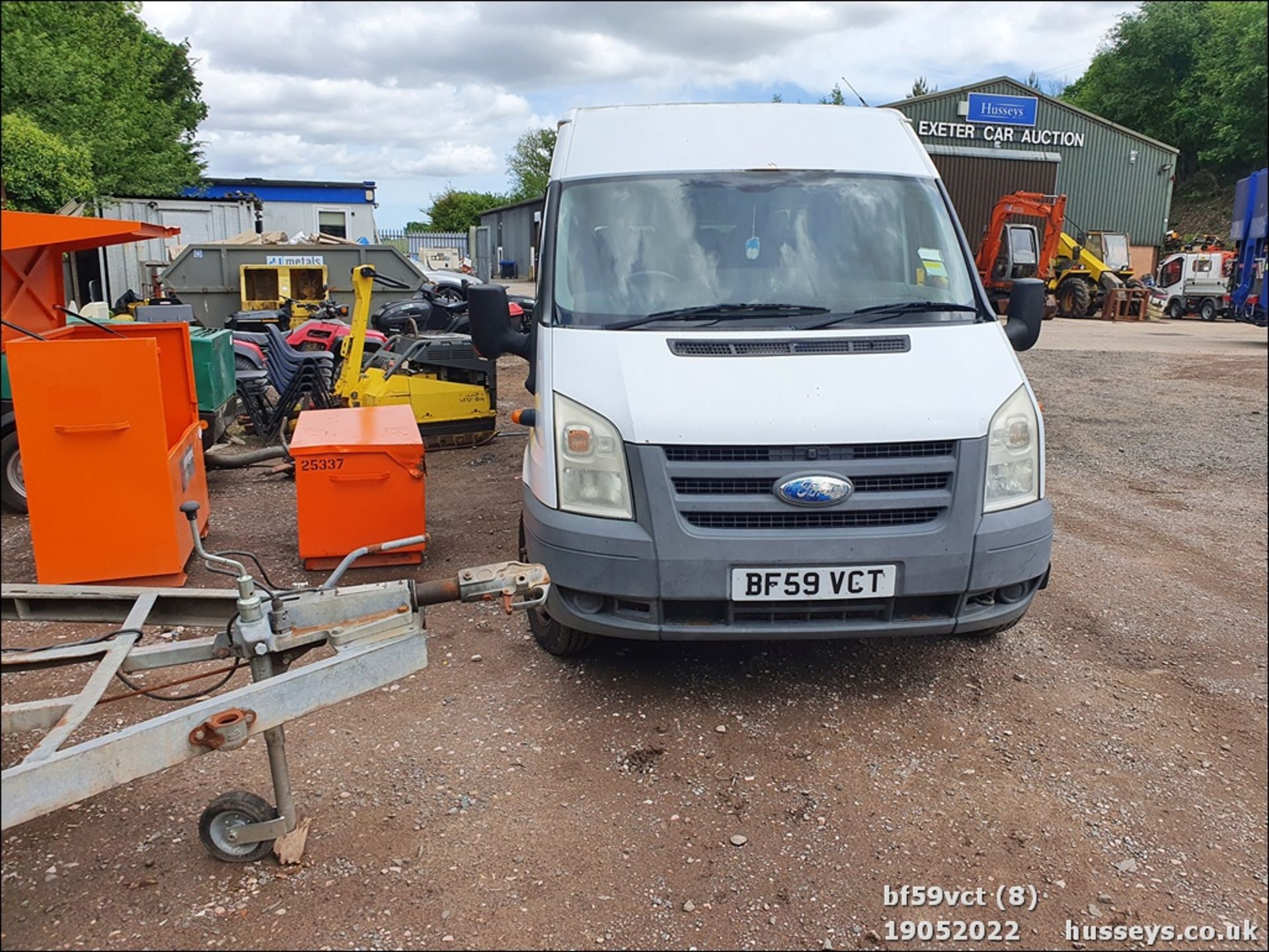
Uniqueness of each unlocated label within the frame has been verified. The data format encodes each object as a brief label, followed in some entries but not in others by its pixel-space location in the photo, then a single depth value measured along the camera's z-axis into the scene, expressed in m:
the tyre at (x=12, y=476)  6.26
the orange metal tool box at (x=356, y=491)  5.15
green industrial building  28.66
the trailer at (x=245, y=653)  2.36
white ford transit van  3.28
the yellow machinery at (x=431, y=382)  8.20
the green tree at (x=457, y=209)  62.50
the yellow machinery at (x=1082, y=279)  25.72
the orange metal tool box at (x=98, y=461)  4.52
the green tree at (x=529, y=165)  61.78
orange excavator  23.42
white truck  23.97
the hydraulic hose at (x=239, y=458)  7.86
